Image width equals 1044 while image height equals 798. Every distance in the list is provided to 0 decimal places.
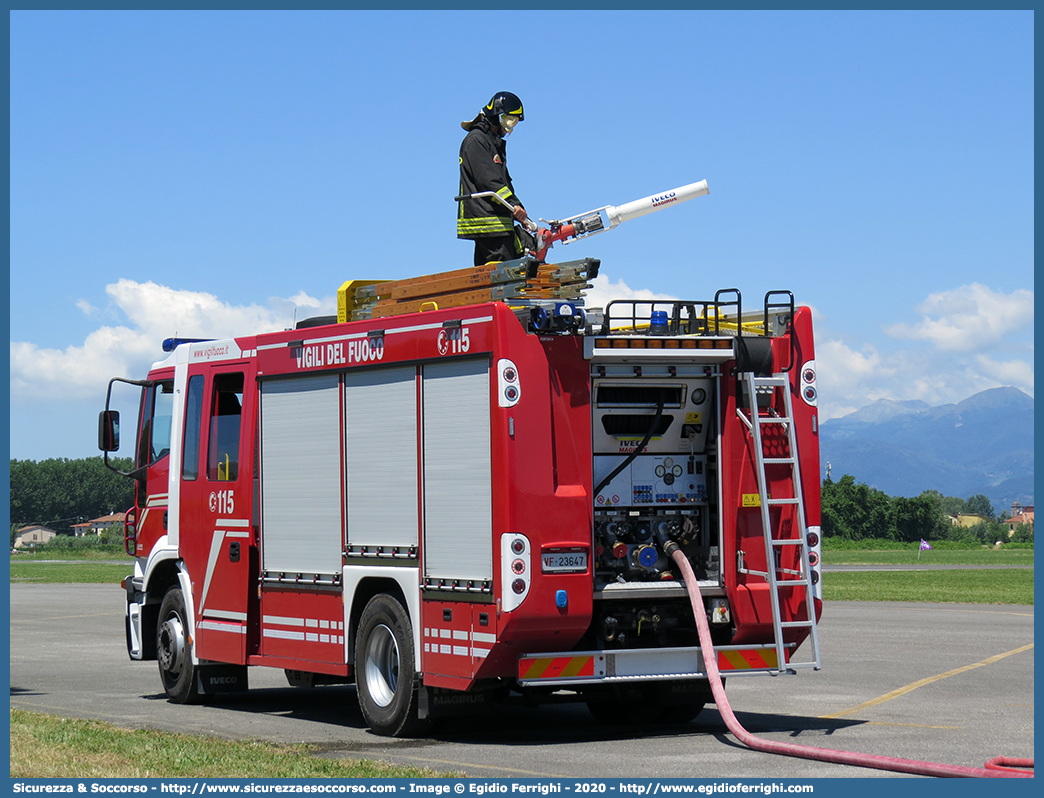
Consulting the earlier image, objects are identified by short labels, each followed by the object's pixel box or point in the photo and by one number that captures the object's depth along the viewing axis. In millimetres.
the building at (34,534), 188112
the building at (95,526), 180638
